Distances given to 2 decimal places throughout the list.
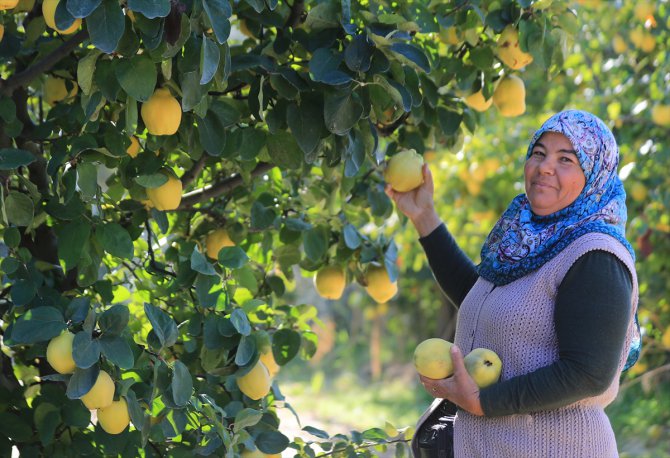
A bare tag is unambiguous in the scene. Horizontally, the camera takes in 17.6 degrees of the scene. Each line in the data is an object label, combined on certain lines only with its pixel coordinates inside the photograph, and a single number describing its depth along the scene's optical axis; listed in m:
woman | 4.39
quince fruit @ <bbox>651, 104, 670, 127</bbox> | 7.03
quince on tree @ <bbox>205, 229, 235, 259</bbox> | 5.09
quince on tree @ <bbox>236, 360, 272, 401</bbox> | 4.71
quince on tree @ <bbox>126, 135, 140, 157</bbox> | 4.71
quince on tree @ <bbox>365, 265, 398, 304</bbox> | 5.21
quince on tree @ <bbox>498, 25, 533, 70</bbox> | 4.88
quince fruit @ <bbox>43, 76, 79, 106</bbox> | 4.91
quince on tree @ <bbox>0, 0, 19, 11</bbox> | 4.24
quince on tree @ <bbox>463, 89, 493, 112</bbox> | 5.14
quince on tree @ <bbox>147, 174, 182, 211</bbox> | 4.65
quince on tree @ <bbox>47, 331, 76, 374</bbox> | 4.29
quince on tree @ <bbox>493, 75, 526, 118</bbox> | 5.12
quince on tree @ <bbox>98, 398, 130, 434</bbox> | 4.42
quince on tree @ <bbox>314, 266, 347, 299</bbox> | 5.22
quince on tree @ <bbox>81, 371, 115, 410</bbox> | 4.32
